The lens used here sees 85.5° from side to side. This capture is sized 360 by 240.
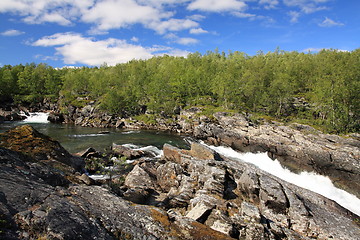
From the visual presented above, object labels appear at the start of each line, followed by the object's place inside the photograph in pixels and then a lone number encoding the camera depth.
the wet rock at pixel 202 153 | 28.84
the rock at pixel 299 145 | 31.53
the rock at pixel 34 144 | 15.63
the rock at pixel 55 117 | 80.97
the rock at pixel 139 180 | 21.52
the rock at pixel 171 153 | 29.45
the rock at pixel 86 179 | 13.46
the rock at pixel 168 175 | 22.25
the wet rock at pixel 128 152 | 33.08
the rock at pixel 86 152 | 29.97
